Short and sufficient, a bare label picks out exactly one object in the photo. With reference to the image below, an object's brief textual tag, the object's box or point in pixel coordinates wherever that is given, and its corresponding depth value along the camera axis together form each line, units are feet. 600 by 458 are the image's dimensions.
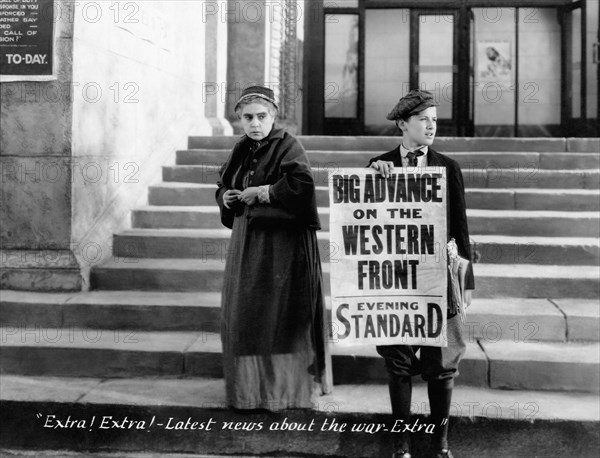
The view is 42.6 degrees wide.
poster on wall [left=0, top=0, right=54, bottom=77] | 19.35
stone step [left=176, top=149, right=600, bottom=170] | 25.05
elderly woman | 14.08
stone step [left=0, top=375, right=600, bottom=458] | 14.17
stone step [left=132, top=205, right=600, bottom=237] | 21.44
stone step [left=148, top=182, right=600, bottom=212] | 22.68
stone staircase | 14.39
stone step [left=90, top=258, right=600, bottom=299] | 18.89
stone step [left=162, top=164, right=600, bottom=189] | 23.82
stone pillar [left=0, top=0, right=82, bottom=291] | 19.45
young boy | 12.84
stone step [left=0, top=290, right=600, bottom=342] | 17.31
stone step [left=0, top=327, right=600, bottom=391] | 15.84
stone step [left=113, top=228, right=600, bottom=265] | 20.24
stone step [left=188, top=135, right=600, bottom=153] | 26.32
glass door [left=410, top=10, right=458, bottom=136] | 41.06
